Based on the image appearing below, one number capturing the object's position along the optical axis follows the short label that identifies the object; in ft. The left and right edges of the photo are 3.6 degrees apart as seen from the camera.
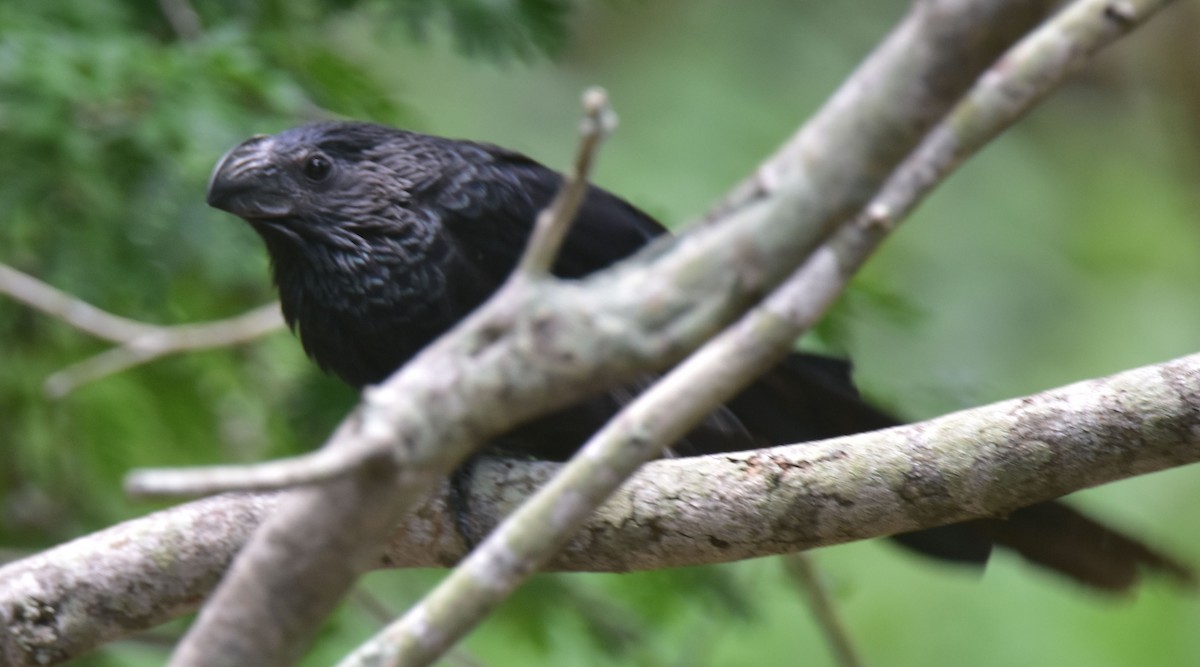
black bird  17.32
